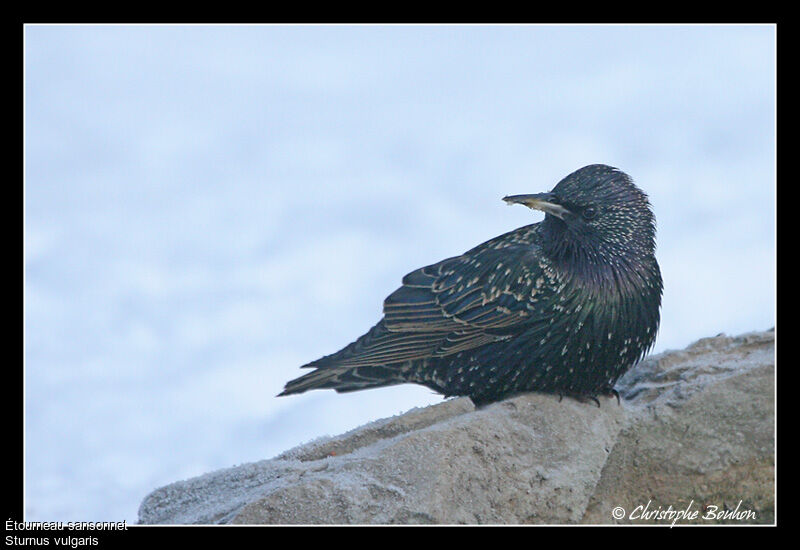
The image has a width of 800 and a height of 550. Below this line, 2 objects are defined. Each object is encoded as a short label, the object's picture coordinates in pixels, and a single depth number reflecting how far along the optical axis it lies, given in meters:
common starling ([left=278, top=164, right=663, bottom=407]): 13.12
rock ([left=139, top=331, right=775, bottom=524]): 11.84
